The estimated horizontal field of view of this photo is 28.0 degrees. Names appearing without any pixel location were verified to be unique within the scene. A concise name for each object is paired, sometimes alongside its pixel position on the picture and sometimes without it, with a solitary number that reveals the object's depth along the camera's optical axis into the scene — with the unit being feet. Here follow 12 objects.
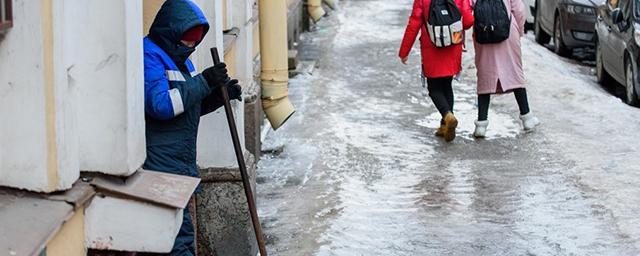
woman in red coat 35.22
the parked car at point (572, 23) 56.03
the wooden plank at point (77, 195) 14.39
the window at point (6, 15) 13.57
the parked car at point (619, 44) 43.32
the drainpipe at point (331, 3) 71.31
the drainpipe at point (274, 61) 30.04
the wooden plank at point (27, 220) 13.05
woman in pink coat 35.88
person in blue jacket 18.11
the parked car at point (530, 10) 68.02
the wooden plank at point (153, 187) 15.33
